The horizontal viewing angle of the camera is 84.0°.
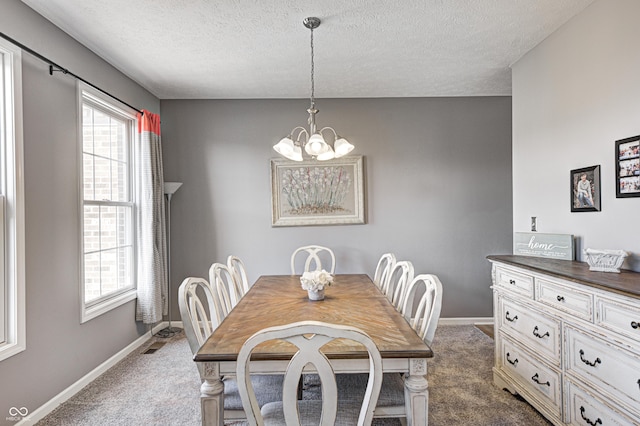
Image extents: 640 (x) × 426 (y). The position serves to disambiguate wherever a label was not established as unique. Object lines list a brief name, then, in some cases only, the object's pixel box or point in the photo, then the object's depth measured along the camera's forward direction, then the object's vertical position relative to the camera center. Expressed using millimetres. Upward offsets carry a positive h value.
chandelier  2285 +433
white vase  2362 -551
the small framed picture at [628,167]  1939 +219
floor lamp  3822 -309
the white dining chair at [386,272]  2899 -531
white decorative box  1893 -287
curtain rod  2060 +1027
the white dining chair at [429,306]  1784 -518
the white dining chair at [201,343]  1616 -661
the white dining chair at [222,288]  2329 -520
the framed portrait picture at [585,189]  2213 +114
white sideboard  1579 -713
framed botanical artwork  4090 +228
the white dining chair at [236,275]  2783 -510
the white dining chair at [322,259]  4070 -554
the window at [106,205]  2916 +91
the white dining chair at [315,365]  1126 -500
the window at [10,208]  2074 +51
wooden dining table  1446 -590
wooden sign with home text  2361 -267
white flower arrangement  2338 -457
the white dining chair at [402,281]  2391 -518
